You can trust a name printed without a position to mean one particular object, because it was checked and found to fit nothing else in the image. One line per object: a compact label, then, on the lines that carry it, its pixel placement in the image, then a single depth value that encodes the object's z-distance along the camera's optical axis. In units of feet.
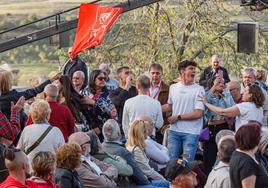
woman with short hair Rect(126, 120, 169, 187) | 36.52
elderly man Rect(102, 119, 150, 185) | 35.06
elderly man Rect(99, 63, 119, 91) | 47.37
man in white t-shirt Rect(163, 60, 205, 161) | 41.52
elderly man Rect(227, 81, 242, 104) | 44.78
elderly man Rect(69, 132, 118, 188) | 32.17
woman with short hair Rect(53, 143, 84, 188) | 30.09
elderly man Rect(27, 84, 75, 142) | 37.37
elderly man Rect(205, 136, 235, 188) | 29.04
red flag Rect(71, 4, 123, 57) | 50.65
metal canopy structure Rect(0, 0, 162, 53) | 70.49
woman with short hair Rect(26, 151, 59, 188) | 28.71
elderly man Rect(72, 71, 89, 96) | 42.57
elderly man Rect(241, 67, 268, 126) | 45.01
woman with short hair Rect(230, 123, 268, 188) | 27.91
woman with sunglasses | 40.60
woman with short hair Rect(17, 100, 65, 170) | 34.22
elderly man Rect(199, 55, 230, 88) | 48.93
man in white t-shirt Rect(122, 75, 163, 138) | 41.32
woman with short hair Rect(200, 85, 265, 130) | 39.29
